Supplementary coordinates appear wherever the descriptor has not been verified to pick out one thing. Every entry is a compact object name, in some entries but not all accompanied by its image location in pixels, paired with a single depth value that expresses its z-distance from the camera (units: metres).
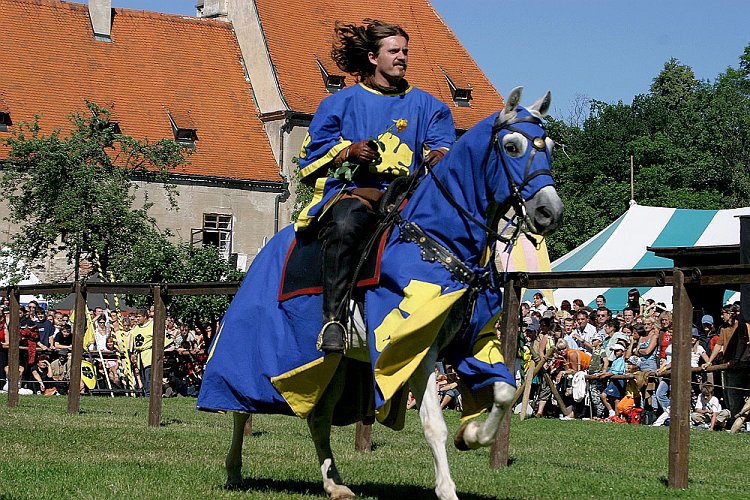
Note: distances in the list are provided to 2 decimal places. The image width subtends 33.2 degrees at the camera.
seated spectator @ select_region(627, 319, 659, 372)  17.05
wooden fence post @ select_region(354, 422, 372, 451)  11.33
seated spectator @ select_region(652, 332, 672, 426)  16.44
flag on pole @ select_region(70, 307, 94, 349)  23.59
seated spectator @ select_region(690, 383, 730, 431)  16.06
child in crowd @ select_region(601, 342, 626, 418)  17.55
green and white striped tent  27.48
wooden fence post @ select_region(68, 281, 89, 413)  15.33
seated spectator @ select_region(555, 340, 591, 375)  17.77
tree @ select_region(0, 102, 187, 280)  38.59
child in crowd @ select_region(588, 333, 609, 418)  17.66
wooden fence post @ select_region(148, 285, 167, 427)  13.84
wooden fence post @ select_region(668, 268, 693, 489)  8.75
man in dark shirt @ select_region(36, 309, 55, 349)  23.12
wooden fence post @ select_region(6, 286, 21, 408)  16.70
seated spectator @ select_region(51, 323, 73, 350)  23.28
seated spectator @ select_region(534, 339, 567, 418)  18.03
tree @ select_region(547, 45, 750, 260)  70.19
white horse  6.82
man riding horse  7.42
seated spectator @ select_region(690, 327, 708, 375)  16.84
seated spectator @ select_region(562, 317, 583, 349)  18.47
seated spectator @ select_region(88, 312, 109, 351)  23.55
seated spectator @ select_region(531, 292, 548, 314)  23.00
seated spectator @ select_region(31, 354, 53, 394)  22.59
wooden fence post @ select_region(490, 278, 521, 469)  9.86
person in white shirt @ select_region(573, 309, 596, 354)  18.52
